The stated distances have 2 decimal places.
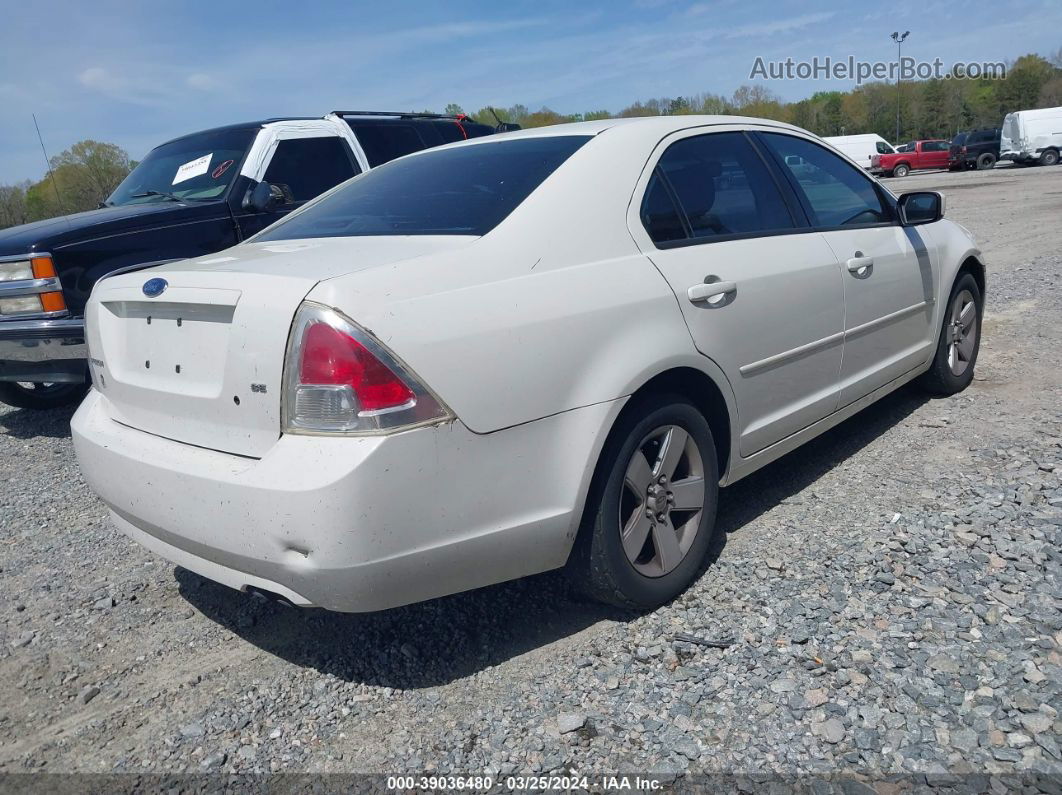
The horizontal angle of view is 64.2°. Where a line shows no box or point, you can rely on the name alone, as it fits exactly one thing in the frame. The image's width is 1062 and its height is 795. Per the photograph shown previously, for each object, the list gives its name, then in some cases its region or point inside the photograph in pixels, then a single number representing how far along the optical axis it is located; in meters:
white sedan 2.22
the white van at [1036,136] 35.19
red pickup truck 40.75
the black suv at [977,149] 38.47
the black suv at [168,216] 5.12
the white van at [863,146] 38.88
